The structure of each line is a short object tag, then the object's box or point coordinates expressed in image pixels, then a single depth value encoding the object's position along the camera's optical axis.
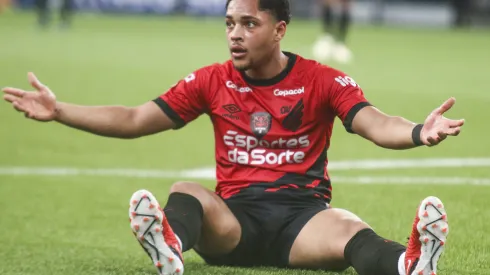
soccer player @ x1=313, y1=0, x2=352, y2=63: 45.12
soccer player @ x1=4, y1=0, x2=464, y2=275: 10.30
